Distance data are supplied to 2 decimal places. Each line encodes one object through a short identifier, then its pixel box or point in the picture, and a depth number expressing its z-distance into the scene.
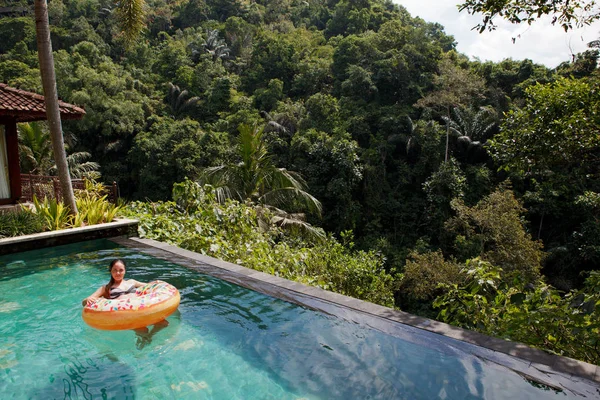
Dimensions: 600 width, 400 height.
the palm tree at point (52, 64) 7.77
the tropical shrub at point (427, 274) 16.38
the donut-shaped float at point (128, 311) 4.38
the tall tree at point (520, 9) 5.15
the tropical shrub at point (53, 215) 7.99
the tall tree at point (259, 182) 11.28
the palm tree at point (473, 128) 23.97
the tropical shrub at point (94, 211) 8.51
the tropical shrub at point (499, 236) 16.19
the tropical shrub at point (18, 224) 7.44
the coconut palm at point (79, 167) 20.25
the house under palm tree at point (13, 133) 9.42
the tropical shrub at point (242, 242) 7.72
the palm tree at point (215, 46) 39.81
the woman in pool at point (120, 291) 4.61
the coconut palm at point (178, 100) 32.94
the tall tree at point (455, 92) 25.45
